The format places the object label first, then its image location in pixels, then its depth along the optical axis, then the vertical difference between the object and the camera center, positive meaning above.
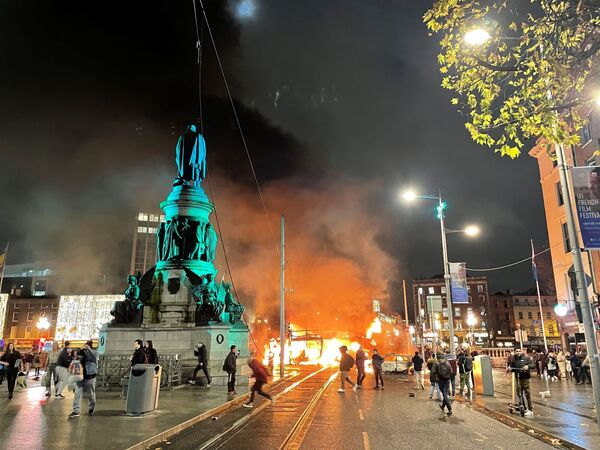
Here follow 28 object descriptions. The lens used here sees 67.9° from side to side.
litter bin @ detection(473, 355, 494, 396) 15.39 -1.34
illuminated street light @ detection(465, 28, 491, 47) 7.30 +4.82
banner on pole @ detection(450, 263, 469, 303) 18.05 +2.18
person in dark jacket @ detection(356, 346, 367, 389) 18.03 -1.11
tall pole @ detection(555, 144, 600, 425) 8.52 +0.88
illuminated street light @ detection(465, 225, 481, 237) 18.83 +4.42
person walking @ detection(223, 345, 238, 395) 15.01 -0.97
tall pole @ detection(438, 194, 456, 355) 17.79 +2.76
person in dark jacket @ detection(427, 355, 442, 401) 12.66 -1.02
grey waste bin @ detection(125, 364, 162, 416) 10.06 -1.15
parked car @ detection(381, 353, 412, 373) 31.27 -1.93
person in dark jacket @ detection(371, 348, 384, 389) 18.64 -1.11
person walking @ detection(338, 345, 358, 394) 16.14 -0.96
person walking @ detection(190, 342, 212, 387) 17.31 -0.94
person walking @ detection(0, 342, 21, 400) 13.67 -0.80
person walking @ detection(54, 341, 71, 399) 13.25 -0.88
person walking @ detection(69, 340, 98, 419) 9.82 -0.97
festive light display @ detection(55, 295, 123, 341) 56.03 +2.94
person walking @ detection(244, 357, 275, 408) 12.61 -1.07
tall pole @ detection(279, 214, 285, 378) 24.87 +0.79
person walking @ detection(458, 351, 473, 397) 15.52 -1.13
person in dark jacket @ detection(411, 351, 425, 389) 18.89 -1.25
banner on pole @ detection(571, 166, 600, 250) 8.80 +2.58
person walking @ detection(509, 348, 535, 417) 11.08 -0.83
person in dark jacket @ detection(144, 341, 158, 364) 13.10 -0.50
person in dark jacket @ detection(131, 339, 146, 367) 12.15 -0.51
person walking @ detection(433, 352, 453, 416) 11.55 -1.02
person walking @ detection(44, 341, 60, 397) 13.66 -1.16
